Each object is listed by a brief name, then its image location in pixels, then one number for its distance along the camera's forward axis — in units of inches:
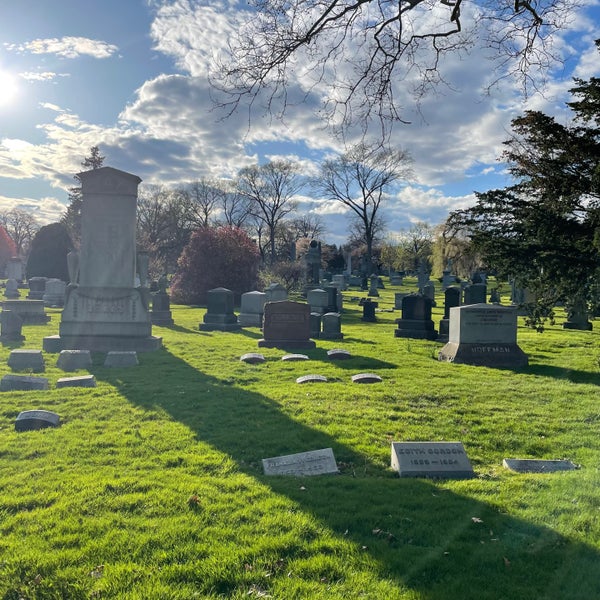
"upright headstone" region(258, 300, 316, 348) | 571.2
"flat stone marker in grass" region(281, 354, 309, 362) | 476.1
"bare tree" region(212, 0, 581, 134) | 213.2
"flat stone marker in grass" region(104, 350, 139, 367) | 429.7
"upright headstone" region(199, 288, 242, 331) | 749.9
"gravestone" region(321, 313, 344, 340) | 645.9
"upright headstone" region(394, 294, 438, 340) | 659.4
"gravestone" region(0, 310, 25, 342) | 567.2
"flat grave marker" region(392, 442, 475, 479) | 201.8
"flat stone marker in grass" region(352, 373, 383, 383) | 377.1
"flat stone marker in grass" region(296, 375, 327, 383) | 373.7
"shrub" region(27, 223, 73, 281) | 1362.0
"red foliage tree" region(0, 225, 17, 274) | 2723.9
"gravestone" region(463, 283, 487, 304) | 807.5
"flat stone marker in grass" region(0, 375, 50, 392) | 334.0
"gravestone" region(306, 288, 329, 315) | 920.9
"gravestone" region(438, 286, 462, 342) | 761.6
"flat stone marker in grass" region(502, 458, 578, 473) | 209.2
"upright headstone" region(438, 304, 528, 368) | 481.1
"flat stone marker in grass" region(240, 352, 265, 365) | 465.3
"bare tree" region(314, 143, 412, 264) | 2213.3
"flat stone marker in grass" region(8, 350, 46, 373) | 402.0
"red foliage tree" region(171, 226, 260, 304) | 1249.4
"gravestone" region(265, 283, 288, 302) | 913.5
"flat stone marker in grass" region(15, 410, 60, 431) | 251.6
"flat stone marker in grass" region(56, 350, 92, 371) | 417.4
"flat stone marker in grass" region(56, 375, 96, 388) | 346.3
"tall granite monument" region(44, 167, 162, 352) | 511.8
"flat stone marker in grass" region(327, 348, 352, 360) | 491.2
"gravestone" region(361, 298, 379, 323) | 907.4
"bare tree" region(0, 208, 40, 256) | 3548.2
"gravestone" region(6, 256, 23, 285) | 1521.9
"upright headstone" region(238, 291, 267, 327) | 802.2
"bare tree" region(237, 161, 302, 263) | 2463.1
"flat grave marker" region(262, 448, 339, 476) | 202.8
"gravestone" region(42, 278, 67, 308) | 1026.8
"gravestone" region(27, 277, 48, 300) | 1111.6
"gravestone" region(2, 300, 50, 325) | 727.1
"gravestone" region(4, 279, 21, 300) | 1127.7
